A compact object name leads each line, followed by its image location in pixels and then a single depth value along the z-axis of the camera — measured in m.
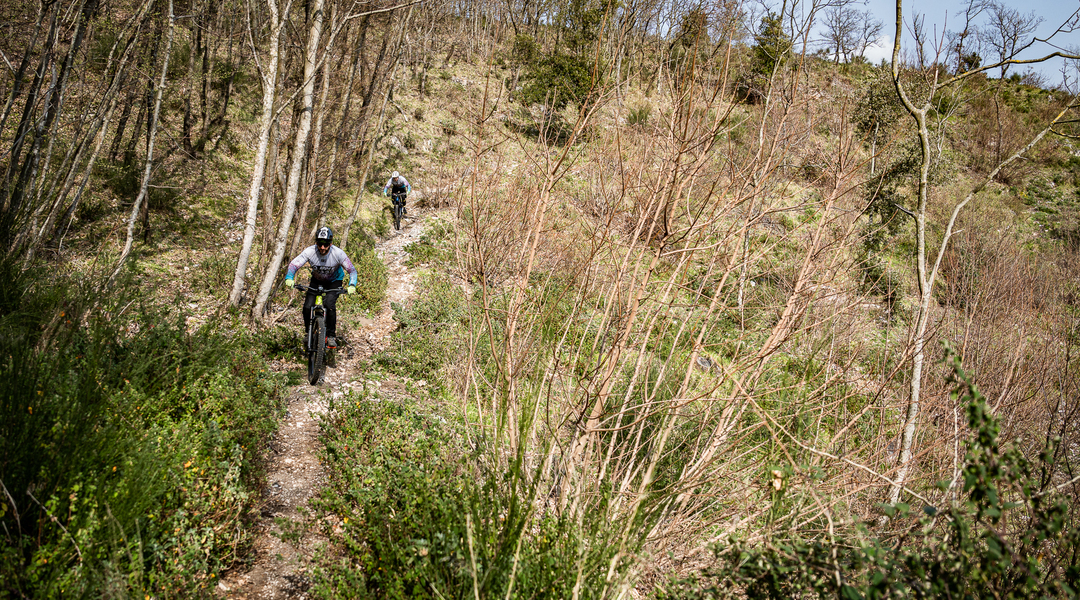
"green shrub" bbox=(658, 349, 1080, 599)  1.65
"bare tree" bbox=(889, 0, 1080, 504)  4.59
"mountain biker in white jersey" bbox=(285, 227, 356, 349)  6.41
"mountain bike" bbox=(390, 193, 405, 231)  13.55
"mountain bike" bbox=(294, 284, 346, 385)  6.50
